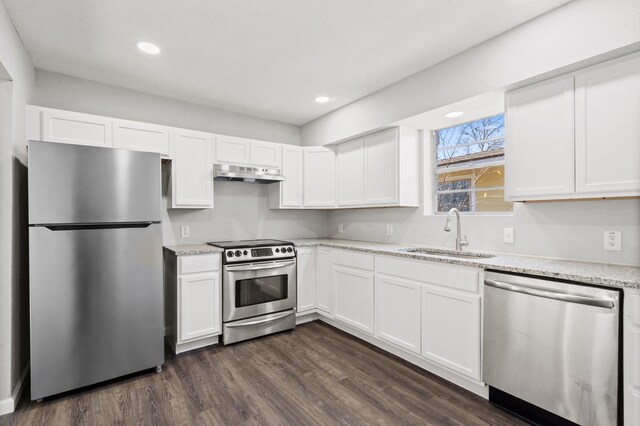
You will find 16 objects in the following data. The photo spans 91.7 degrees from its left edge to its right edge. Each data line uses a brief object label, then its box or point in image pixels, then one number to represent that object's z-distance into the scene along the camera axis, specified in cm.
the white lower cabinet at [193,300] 283
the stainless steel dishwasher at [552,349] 160
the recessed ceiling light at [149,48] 238
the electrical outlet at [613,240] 198
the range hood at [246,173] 326
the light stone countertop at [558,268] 160
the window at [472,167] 279
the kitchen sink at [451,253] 258
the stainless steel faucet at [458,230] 276
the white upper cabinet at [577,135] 175
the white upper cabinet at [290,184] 388
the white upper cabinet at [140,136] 282
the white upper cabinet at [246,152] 343
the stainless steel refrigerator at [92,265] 212
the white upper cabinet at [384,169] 318
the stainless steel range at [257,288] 306
